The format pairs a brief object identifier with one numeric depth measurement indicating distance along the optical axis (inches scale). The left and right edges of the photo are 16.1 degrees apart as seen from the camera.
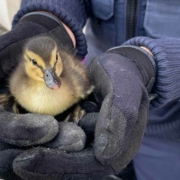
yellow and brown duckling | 24.1
